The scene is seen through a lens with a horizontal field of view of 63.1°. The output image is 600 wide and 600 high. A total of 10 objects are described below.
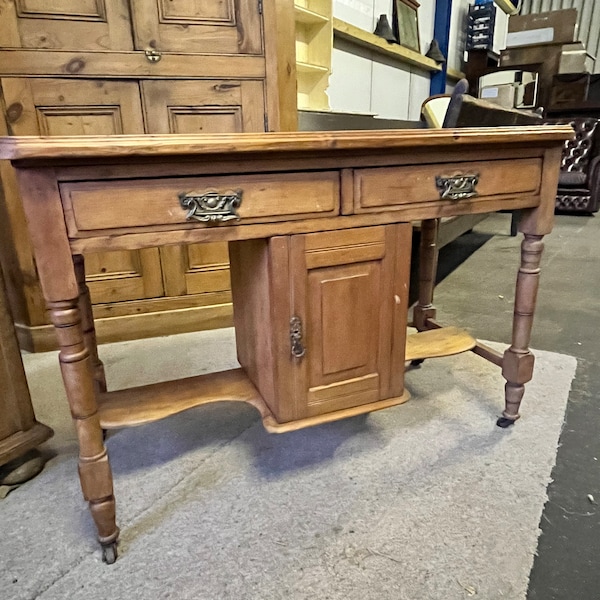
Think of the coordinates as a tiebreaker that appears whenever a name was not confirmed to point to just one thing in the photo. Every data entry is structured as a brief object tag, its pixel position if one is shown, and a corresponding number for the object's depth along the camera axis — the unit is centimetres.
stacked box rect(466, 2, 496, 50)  523
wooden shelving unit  253
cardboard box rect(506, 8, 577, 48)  564
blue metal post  456
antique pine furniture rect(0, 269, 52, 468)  113
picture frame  374
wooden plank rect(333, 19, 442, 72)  300
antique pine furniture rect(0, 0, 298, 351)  160
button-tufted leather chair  445
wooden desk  79
